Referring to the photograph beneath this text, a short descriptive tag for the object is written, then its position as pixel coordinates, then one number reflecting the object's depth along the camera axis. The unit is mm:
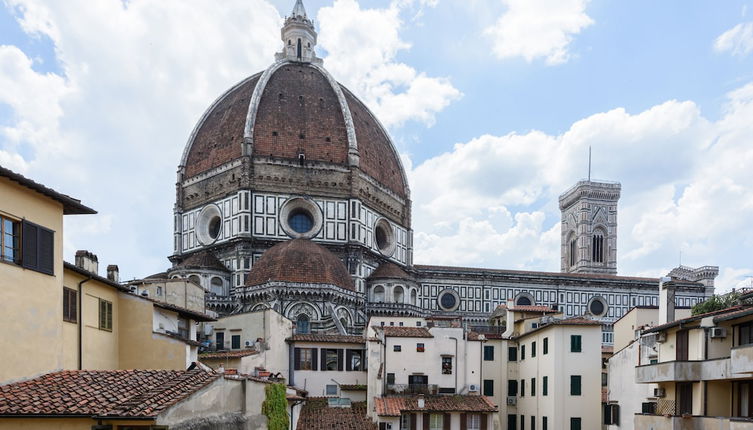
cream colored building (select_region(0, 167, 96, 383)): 15227
